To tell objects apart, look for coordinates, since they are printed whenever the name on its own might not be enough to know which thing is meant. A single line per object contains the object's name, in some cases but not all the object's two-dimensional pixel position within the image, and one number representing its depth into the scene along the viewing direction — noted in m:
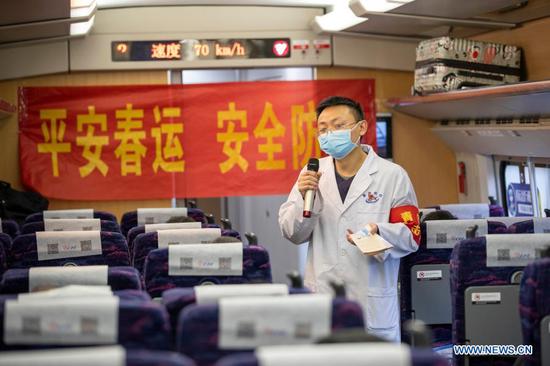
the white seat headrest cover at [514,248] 5.41
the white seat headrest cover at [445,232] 6.82
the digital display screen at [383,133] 12.41
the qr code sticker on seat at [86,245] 6.71
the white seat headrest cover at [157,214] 9.47
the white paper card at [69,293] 3.95
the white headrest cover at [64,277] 4.56
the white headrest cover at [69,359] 2.87
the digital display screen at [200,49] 11.89
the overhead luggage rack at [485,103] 8.12
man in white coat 5.73
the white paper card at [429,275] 6.89
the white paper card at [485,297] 5.52
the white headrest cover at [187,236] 6.61
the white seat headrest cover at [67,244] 6.57
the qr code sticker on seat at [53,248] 6.60
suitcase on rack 9.91
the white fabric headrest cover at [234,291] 4.03
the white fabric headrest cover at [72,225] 8.52
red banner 12.04
